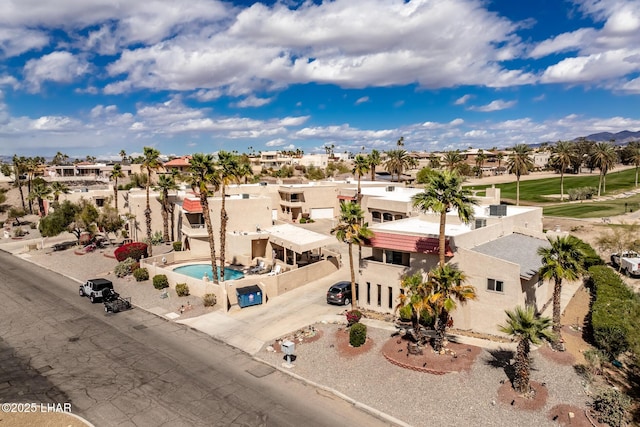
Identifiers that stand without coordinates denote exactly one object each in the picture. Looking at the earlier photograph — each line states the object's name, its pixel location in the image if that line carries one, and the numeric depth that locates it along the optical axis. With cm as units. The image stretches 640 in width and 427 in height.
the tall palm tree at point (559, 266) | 2331
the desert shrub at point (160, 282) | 3816
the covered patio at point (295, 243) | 4044
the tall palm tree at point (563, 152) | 7597
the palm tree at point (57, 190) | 7269
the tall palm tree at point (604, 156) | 7831
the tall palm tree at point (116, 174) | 6769
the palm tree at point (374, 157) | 6302
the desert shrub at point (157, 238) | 5552
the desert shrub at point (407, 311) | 2277
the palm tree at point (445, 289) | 2167
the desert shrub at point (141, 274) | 4062
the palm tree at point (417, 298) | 2180
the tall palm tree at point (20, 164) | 9374
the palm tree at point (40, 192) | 7444
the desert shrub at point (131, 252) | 4634
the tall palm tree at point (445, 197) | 2373
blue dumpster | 3312
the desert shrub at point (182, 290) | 3612
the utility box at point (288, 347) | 2312
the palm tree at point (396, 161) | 9162
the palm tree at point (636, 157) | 8681
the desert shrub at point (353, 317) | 2730
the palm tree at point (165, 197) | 5278
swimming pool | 4261
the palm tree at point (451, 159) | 9969
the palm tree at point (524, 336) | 1906
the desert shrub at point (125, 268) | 4259
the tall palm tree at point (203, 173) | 3518
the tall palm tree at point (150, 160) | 4878
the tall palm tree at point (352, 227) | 2830
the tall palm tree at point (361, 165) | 5334
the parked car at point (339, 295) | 3244
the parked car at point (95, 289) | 3488
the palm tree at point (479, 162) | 13812
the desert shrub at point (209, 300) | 3334
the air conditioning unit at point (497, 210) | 3656
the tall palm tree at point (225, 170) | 3578
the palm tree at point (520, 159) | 6631
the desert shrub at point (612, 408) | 1691
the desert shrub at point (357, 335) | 2481
